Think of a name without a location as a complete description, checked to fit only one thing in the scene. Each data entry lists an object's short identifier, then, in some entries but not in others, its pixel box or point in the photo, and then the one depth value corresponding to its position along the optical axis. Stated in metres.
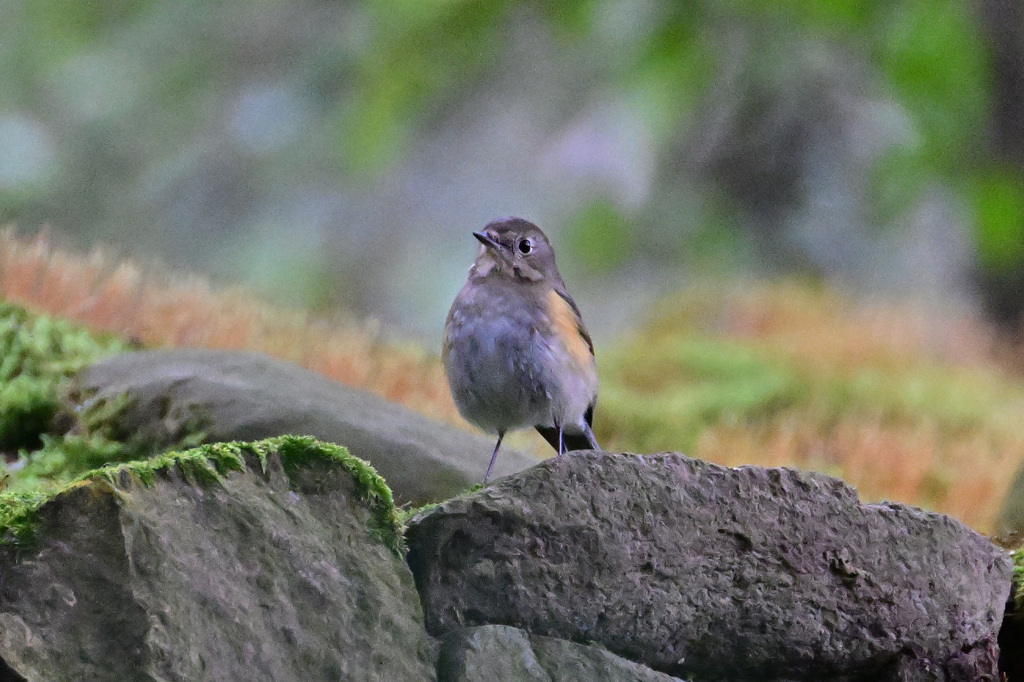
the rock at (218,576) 3.75
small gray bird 7.11
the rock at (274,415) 7.80
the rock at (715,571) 5.01
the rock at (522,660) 4.60
